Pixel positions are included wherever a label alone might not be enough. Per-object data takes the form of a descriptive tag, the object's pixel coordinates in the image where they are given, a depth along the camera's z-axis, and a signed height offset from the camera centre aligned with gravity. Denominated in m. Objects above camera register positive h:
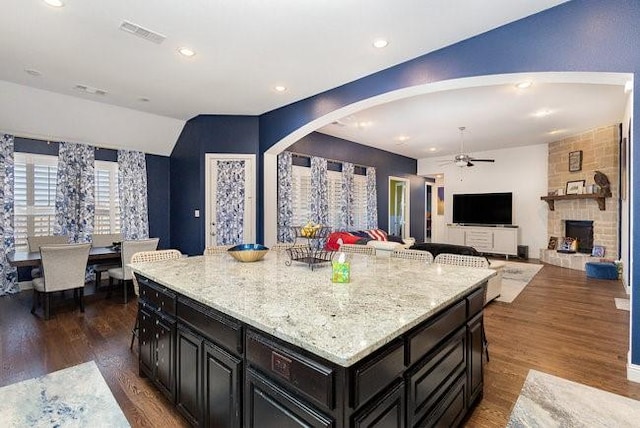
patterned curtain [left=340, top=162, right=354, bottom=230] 7.41 +0.36
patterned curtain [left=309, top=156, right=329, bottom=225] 6.75 +0.47
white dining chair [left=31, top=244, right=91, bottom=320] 3.83 -0.72
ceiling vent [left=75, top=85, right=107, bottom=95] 4.37 +1.78
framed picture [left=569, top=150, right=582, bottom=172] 7.15 +1.20
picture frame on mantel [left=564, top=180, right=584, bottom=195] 7.10 +0.59
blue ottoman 5.88 -1.11
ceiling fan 6.56 +1.15
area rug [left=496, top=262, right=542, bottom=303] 4.89 -1.27
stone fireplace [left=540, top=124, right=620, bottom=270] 6.45 +0.29
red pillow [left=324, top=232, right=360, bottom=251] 6.24 -0.53
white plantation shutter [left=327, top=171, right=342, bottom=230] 7.29 +0.40
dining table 3.88 -0.58
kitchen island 1.14 -0.60
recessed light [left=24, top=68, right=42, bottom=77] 3.80 +1.76
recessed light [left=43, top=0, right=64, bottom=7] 2.54 +1.74
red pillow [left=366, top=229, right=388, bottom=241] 7.01 -0.50
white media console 8.38 -0.71
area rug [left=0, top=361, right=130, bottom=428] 1.25 -0.85
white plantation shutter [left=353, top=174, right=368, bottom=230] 7.79 +0.28
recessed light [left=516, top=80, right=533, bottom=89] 4.15 +1.72
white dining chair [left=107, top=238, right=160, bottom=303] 4.45 -0.56
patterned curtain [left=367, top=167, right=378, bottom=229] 8.07 +0.33
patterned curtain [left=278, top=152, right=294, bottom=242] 6.01 +0.33
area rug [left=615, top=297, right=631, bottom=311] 4.23 -1.29
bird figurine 6.46 +0.59
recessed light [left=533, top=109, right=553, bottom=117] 5.38 +1.75
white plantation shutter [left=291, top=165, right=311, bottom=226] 6.49 +0.41
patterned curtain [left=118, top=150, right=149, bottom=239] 6.07 +0.39
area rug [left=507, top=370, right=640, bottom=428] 2.05 -1.37
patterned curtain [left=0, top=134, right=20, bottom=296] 4.77 +0.09
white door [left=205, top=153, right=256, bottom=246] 5.58 +0.26
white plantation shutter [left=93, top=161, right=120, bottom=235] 5.84 +0.28
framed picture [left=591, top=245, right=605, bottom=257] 6.55 -0.82
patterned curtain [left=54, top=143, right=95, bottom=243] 5.34 +0.38
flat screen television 8.62 +0.12
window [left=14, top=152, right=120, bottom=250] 5.03 +0.31
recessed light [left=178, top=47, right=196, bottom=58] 3.32 +1.75
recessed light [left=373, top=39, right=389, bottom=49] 3.12 +1.72
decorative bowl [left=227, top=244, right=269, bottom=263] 2.63 -0.34
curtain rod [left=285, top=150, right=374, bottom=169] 6.36 +1.22
